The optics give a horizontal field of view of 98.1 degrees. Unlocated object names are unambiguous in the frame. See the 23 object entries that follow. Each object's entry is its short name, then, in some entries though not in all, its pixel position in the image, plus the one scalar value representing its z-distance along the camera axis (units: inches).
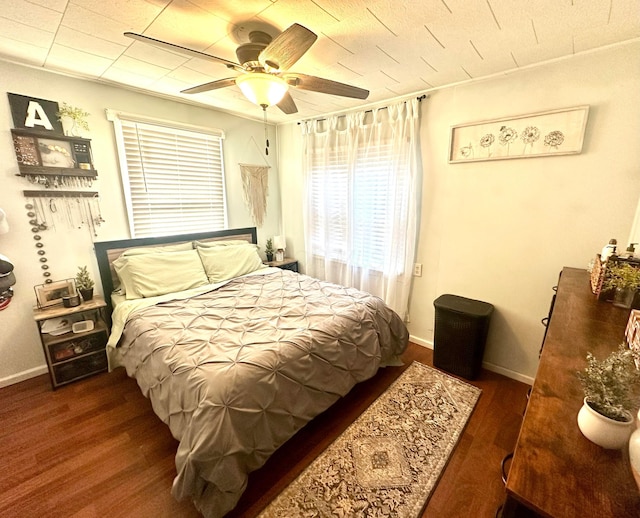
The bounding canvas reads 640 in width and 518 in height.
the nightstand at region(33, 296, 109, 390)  85.4
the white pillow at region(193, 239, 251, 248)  120.3
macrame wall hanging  139.6
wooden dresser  21.4
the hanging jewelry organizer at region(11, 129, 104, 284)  83.9
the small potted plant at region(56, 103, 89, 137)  88.3
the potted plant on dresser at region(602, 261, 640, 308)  48.8
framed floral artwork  75.3
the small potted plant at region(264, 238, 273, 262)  151.0
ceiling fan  49.4
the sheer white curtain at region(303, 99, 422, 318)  106.5
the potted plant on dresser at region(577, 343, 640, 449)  25.1
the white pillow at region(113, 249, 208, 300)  95.0
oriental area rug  56.0
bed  51.4
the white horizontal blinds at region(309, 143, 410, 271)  112.2
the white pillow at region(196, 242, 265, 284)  113.3
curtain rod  99.1
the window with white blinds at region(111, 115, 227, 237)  105.0
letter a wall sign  81.0
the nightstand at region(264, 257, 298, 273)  144.6
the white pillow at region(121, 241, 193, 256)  103.9
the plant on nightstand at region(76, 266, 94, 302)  94.0
